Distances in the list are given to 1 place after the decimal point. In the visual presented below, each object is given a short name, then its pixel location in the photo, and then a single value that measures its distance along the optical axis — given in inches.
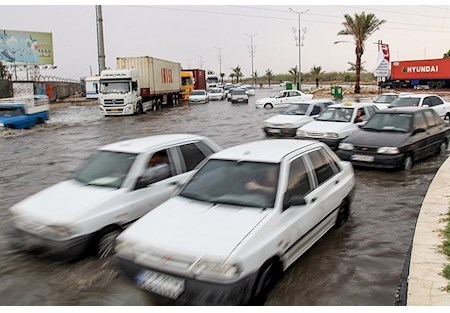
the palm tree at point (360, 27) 1788.9
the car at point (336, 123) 528.4
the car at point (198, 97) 1761.8
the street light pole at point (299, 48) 2713.1
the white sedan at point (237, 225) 170.4
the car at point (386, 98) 881.2
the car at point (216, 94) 1972.2
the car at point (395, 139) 429.4
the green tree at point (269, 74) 5064.0
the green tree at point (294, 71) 3993.6
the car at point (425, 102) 734.5
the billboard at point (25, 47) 2112.5
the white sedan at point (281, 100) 1311.5
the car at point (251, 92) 2272.4
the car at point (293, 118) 673.0
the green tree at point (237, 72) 5201.8
